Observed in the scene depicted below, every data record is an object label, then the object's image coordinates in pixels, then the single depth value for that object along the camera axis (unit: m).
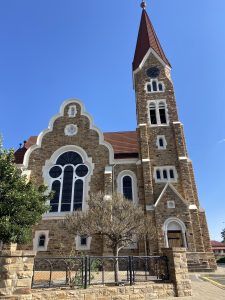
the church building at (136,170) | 19.31
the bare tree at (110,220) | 12.38
